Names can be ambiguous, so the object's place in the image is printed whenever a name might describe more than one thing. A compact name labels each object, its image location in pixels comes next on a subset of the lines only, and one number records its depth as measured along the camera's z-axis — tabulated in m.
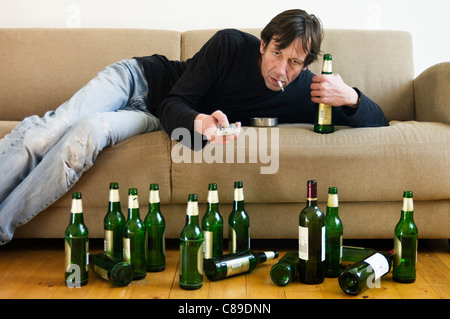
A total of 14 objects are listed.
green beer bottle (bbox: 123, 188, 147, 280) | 1.54
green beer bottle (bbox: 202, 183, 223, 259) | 1.57
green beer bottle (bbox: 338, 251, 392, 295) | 1.44
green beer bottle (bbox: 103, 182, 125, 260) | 1.60
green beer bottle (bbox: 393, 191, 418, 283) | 1.52
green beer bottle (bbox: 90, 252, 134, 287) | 1.48
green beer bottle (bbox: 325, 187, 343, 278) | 1.58
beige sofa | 1.74
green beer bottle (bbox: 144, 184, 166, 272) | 1.60
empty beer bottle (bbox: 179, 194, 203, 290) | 1.45
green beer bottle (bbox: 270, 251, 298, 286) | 1.51
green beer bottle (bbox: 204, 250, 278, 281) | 1.54
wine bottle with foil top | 1.47
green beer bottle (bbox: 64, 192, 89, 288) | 1.47
